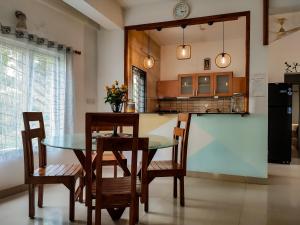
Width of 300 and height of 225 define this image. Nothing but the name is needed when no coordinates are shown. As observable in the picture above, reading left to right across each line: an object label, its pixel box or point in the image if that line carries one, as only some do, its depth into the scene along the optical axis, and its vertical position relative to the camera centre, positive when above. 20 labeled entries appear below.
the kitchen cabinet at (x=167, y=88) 6.09 +0.53
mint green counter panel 3.48 -0.51
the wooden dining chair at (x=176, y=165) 2.41 -0.58
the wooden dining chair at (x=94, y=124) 1.73 -0.10
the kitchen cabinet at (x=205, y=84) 5.68 +0.61
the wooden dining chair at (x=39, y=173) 2.17 -0.58
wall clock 3.77 +1.53
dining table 2.00 -0.29
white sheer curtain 2.75 +0.26
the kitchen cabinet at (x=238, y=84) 5.52 +0.58
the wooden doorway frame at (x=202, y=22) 3.48 +1.34
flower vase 2.69 +0.03
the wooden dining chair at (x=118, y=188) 1.61 -0.57
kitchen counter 3.49 -0.04
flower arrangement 2.63 +0.16
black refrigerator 4.96 -0.24
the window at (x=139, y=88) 4.86 +0.46
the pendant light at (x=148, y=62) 4.54 +0.88
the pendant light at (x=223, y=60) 4.42 +0.90
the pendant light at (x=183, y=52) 4.25 +1.00
